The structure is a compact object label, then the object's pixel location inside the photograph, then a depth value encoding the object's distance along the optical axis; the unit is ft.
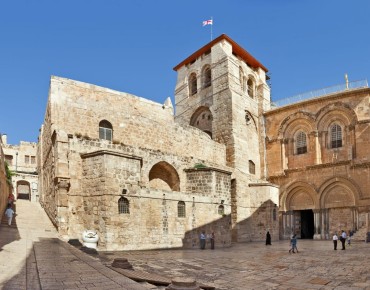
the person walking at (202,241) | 56.54
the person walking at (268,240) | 67.22
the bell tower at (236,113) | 80.84
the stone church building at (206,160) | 50.37
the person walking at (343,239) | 55.77
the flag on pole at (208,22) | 96.03
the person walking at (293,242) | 51.52
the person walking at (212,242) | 57.75
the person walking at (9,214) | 49.62
